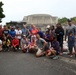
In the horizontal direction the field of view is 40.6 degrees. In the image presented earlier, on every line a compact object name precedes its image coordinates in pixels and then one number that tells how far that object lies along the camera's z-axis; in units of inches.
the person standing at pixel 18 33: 281.1
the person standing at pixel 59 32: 243.5
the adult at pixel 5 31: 279.3
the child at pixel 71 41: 229.6
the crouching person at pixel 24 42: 268.9
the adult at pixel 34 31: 268.3
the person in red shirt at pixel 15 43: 271.7
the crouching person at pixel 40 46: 235.6
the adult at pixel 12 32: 279.3
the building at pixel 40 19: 731.8
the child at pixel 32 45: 257.9
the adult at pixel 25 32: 287.4
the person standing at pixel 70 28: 231.8
